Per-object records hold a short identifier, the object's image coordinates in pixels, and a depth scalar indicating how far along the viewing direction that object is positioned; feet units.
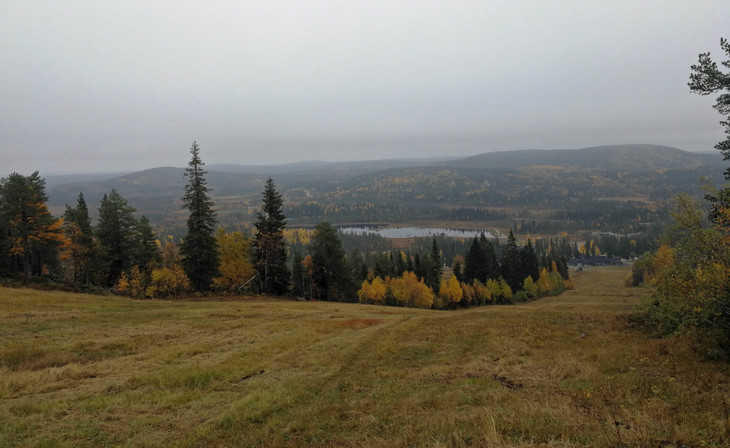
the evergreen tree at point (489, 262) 294.87
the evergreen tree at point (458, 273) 293.18
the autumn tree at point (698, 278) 44.93
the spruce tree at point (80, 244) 154.30
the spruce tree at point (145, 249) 172.86
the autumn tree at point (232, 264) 163.32
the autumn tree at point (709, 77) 59.72
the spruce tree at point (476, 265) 294.87
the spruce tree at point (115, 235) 168.04
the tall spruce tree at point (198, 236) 146.92
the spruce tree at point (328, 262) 189.78
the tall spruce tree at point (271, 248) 160.97
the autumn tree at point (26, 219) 137.39
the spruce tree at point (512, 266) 301.02
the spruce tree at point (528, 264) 317.01
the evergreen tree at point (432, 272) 280.92
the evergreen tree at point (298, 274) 237.45
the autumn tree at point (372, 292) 230.07
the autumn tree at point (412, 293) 241.55
